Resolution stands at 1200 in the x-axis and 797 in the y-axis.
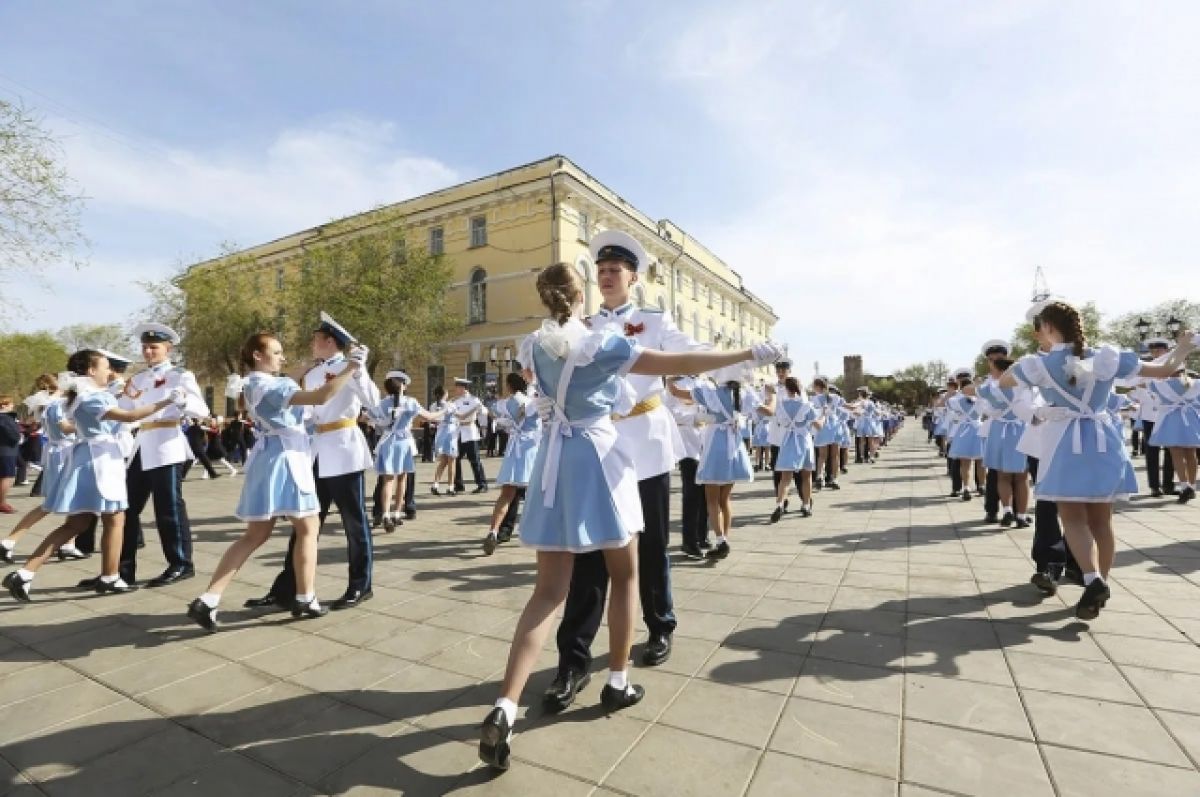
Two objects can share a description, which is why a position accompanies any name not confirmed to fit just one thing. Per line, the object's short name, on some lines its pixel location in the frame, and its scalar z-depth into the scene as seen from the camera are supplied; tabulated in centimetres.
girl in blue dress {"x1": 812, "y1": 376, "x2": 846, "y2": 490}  1198
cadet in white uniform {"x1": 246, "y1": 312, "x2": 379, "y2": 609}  432
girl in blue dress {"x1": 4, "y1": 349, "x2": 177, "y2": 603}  479
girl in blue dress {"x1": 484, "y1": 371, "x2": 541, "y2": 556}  649
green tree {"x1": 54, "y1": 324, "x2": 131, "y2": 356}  6198
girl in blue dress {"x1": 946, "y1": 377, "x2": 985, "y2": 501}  930
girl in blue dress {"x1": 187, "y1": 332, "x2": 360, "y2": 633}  382
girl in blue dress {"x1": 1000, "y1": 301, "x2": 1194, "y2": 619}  386
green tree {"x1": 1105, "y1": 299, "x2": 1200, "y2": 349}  5011
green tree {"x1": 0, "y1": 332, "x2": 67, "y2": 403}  5306
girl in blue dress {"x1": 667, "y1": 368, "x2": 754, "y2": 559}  572
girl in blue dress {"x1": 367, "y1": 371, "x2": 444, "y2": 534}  789
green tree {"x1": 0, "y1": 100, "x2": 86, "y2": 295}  1045
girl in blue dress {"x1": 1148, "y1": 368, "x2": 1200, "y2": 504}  866
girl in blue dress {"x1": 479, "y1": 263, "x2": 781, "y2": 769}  245
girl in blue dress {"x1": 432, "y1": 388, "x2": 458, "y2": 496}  1068
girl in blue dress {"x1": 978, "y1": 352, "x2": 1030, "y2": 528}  684
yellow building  2730
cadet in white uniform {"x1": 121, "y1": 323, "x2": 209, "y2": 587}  515
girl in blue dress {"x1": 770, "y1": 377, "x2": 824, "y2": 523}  818
